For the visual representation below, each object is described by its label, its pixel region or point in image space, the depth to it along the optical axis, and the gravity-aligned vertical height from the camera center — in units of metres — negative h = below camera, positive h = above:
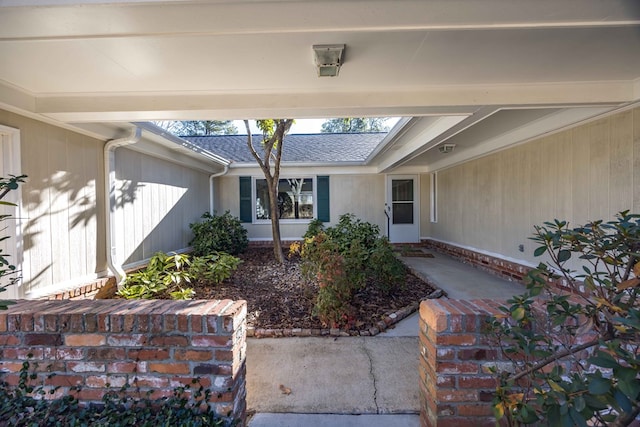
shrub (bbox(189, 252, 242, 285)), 4.95 -1.05
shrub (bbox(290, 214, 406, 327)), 3.40 -0.84
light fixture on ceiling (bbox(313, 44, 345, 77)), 2.28 +1.31
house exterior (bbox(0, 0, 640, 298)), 1.86 +1.26
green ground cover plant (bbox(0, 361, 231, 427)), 1.53 -1.13
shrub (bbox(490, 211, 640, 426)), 0.85 -0.54
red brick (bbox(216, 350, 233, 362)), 1.62 -0.84
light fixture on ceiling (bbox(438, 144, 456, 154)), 5.93 +1.32
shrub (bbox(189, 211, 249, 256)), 6.96 -0.66
